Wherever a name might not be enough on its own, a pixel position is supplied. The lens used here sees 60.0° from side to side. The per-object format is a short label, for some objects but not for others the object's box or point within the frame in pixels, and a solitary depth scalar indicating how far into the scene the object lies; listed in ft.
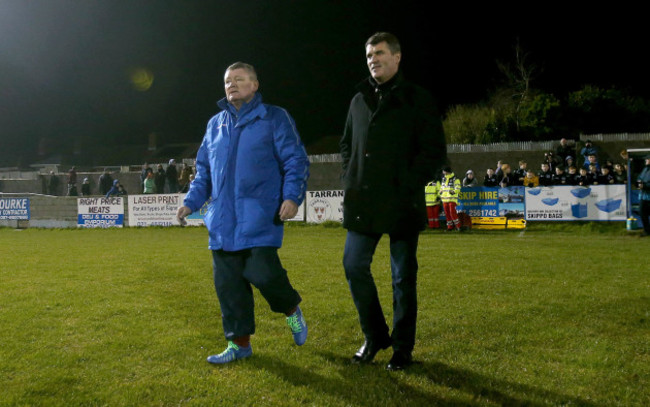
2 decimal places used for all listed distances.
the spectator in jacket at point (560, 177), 54.88
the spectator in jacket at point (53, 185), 94.32
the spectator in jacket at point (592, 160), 54.39
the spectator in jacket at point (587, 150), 61.05
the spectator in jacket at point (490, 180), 58.34
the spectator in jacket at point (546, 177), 55.57
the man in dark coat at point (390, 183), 11.86
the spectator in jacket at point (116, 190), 77.82
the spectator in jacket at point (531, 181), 56.13
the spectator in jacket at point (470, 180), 59.52
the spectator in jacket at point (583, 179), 53.98
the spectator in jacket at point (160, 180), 79.92
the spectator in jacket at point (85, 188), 86.53
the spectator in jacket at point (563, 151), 63.01
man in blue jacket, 12.35
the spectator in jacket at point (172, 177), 80.33
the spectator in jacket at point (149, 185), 77.61
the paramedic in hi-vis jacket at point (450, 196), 54.49
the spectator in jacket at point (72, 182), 88.48
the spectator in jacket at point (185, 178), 75.51
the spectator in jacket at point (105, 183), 83.10
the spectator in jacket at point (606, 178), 53.01
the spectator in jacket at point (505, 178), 57.36
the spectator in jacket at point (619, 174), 53.10
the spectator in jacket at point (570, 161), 55.98
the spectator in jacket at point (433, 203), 55.59
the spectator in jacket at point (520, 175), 57.31
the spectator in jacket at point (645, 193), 46.14
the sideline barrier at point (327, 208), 53.52
